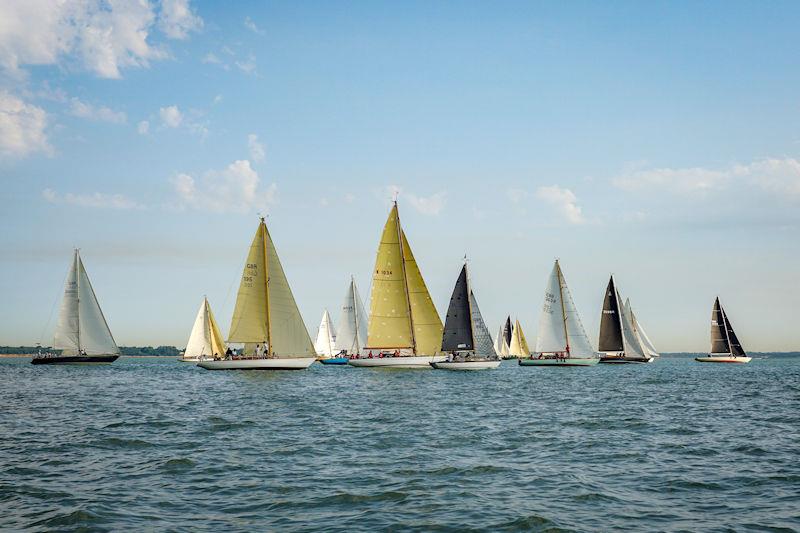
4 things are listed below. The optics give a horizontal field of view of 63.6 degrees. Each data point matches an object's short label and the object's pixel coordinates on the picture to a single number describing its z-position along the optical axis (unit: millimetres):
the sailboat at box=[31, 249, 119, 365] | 82750
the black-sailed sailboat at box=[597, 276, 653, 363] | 98000
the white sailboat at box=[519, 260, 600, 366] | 86562
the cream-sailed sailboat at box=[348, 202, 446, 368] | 67188
